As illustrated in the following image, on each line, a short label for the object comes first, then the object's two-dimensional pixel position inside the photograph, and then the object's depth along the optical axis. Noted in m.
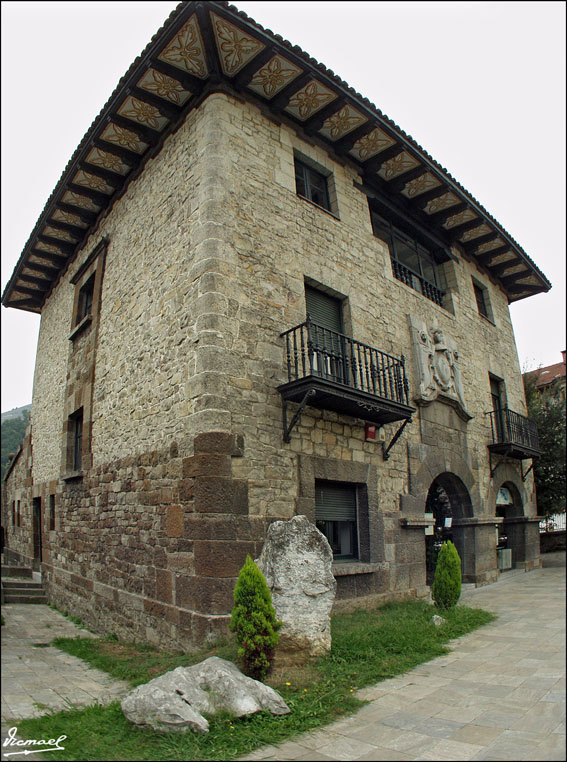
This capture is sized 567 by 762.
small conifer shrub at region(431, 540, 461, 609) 7.50
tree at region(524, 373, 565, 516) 14.55
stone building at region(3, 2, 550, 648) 6.50
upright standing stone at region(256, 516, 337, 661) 5.05
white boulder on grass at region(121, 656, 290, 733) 3.86
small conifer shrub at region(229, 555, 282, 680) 4.69
